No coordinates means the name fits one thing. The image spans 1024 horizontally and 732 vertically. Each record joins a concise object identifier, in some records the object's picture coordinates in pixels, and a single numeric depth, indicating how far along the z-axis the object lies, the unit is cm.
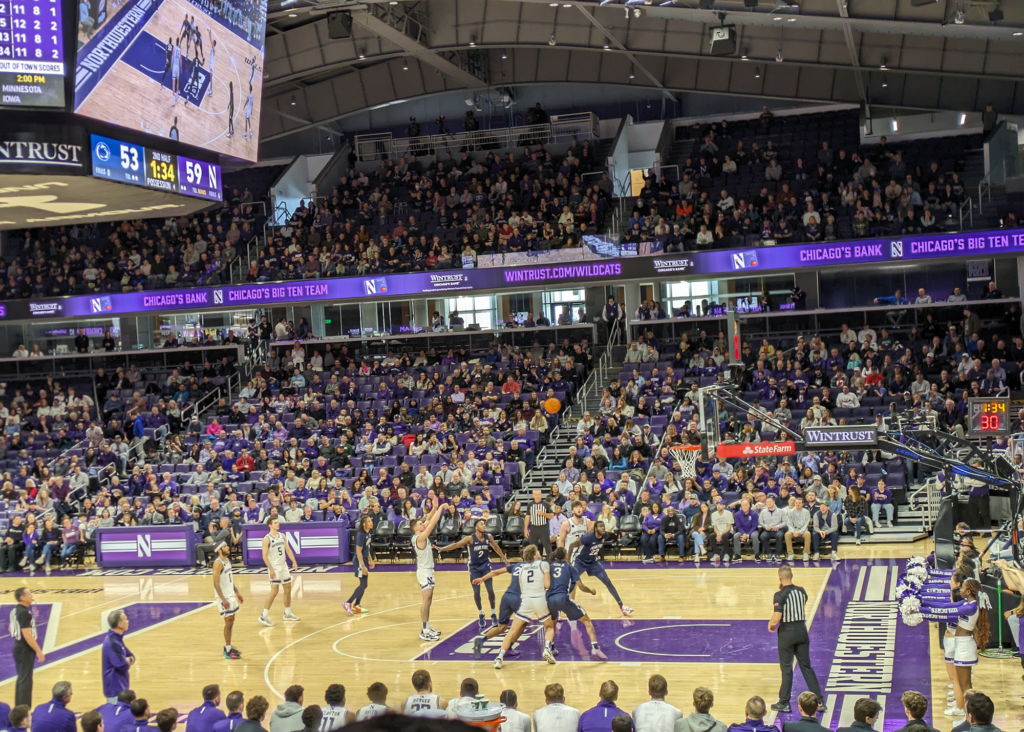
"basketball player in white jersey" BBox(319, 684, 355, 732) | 805
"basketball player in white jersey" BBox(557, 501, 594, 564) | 1873
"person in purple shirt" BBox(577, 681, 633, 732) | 874
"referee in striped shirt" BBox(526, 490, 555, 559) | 1964
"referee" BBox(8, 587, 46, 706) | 1218
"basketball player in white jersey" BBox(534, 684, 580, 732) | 890
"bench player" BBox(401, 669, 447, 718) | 864
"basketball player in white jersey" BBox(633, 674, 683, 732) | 892
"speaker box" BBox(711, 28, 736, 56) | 2783
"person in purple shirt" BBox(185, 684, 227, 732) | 914
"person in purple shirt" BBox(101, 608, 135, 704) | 1162
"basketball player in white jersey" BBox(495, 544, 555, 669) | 1363
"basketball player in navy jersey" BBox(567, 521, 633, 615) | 1549
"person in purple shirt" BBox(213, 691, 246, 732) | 895
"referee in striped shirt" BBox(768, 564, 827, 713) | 1164
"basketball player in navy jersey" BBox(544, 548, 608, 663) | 1377
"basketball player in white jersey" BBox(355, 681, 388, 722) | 791
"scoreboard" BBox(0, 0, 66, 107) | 1302
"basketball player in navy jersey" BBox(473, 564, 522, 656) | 1379
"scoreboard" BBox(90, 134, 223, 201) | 1415
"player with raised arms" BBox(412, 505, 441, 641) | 1578
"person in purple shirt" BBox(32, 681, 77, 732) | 941
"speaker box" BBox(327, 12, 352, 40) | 3073
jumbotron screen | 1395
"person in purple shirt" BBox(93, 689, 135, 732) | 969
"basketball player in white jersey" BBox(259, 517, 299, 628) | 1724
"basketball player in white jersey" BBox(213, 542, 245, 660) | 1538
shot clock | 1562
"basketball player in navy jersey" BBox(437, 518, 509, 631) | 1571
